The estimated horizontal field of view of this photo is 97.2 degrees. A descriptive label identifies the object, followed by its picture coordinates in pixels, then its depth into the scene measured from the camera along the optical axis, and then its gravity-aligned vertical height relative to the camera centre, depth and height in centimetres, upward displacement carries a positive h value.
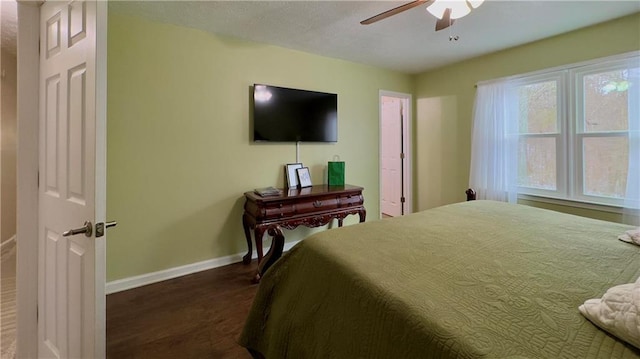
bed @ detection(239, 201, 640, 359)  77 -39
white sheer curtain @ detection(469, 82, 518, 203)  330 +45
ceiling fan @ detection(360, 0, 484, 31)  176 +111
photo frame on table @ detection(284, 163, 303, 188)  334 +9
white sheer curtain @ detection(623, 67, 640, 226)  245 +25
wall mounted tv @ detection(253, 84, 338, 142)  311 +78
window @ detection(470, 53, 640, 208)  256 +51
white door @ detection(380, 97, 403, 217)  471 +44
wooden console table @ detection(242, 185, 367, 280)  274 -29
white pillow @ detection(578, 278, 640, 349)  70 -36
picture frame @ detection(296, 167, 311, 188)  339 +5
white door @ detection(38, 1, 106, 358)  115 -1
